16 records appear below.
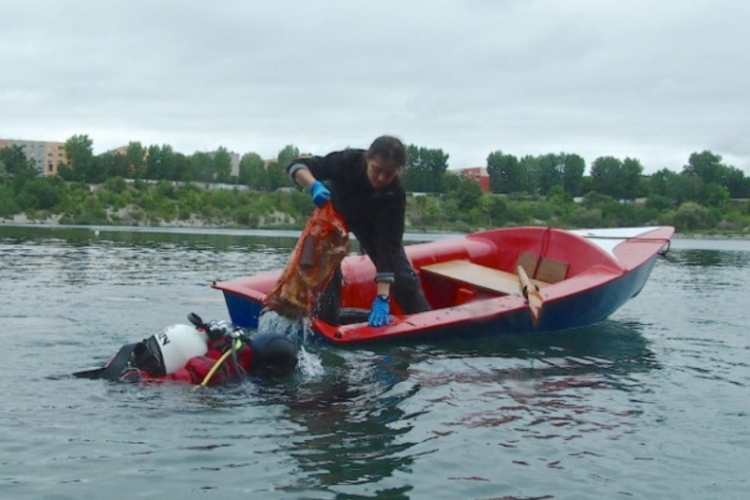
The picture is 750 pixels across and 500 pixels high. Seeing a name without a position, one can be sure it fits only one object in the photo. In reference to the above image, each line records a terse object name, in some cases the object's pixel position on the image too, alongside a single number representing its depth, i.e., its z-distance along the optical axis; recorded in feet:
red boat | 25.94
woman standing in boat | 24.10
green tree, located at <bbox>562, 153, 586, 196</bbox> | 303.27
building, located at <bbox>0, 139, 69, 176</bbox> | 543.80
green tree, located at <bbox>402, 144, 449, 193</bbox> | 279.69
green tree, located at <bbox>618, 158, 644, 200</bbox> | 285.23
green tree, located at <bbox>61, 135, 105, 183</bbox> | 278.67
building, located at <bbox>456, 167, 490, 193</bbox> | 306.35
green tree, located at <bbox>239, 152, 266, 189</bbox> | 270.46
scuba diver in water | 19.90
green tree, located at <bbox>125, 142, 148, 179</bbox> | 285.23
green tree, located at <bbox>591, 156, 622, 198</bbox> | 289.04
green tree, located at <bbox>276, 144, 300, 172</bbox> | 275.18
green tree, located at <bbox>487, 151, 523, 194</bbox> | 293.02
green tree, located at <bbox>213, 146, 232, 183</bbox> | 277.44
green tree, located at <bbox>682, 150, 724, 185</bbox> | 296.30
